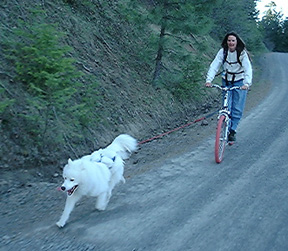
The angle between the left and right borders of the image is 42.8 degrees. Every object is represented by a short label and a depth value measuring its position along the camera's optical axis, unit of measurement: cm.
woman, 747
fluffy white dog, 459
